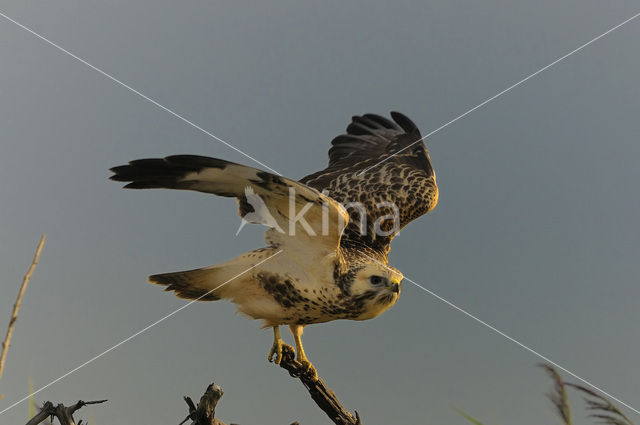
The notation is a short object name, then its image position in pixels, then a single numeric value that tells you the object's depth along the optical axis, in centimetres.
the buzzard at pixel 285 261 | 730
